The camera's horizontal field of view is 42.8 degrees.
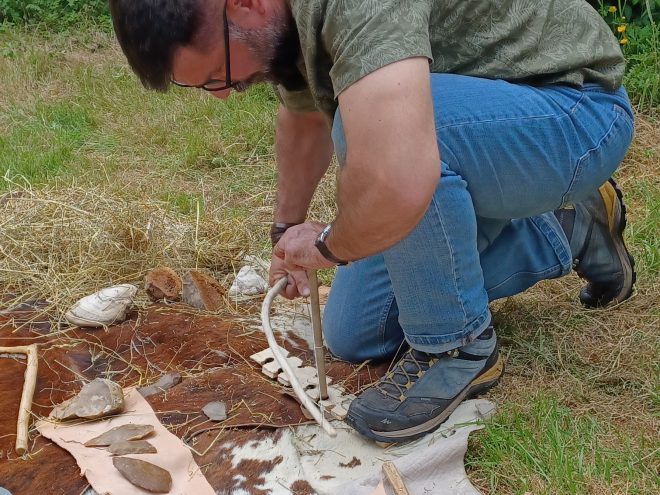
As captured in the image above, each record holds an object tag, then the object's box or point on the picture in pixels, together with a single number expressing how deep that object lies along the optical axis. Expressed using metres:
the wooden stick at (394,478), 1.67
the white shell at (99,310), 2.49
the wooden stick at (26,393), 1.94
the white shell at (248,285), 2.70
